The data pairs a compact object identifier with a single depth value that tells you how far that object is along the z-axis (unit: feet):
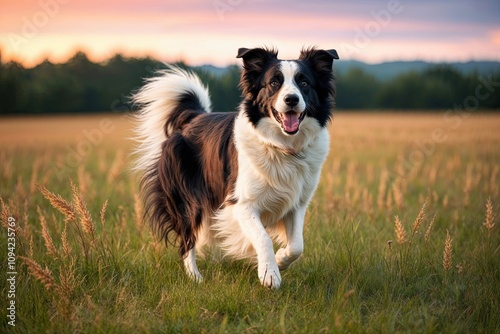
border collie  14.70
